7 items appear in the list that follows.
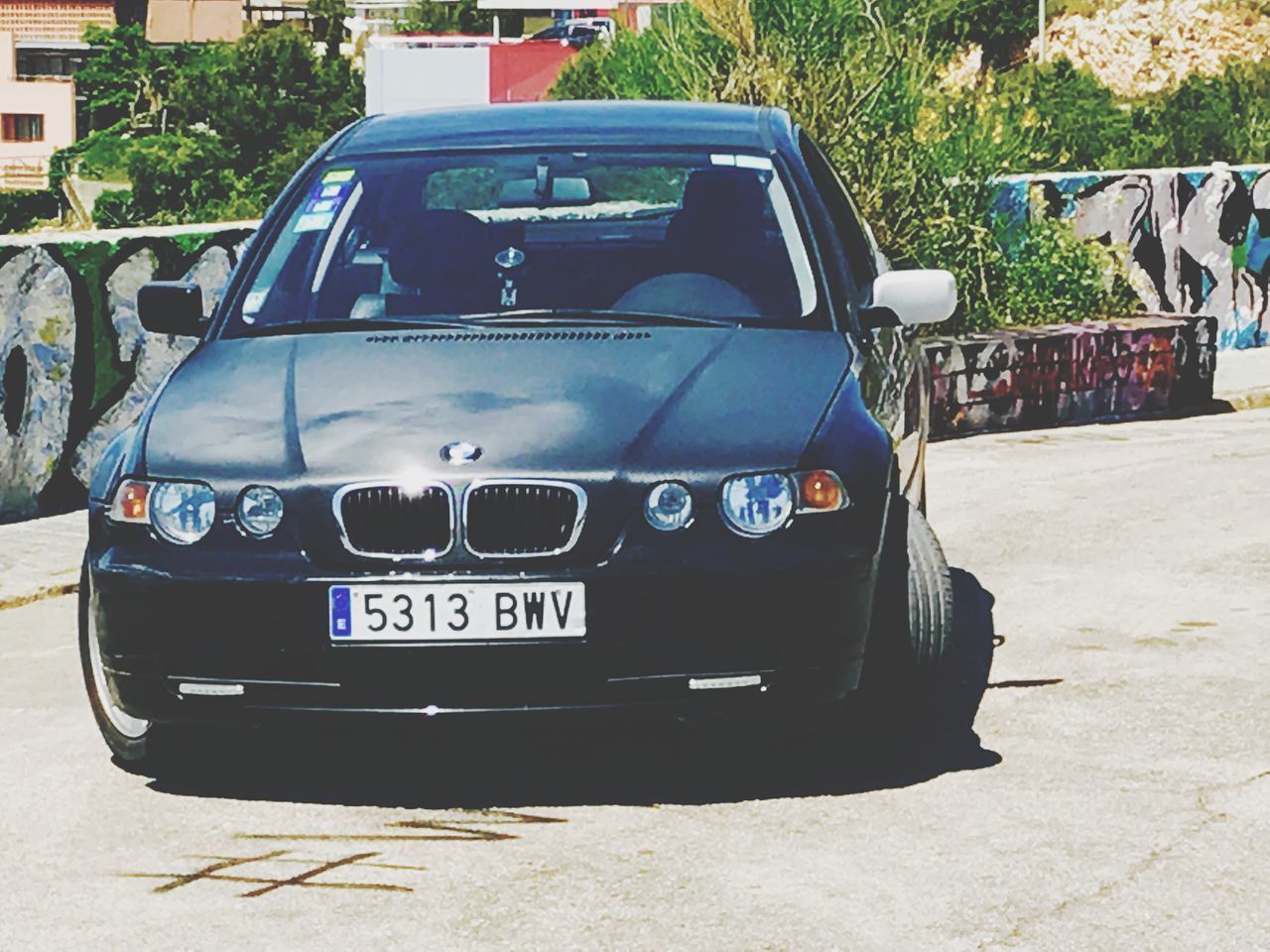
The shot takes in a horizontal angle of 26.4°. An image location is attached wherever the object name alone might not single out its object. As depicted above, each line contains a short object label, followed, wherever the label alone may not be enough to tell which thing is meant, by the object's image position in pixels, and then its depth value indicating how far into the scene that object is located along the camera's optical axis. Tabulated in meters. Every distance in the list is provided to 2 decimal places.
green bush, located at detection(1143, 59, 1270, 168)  27.72
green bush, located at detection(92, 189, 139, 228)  120.81
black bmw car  5.60
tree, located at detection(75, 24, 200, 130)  143.50
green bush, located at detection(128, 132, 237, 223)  118.62
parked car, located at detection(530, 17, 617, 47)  107.06
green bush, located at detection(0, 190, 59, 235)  126.94
